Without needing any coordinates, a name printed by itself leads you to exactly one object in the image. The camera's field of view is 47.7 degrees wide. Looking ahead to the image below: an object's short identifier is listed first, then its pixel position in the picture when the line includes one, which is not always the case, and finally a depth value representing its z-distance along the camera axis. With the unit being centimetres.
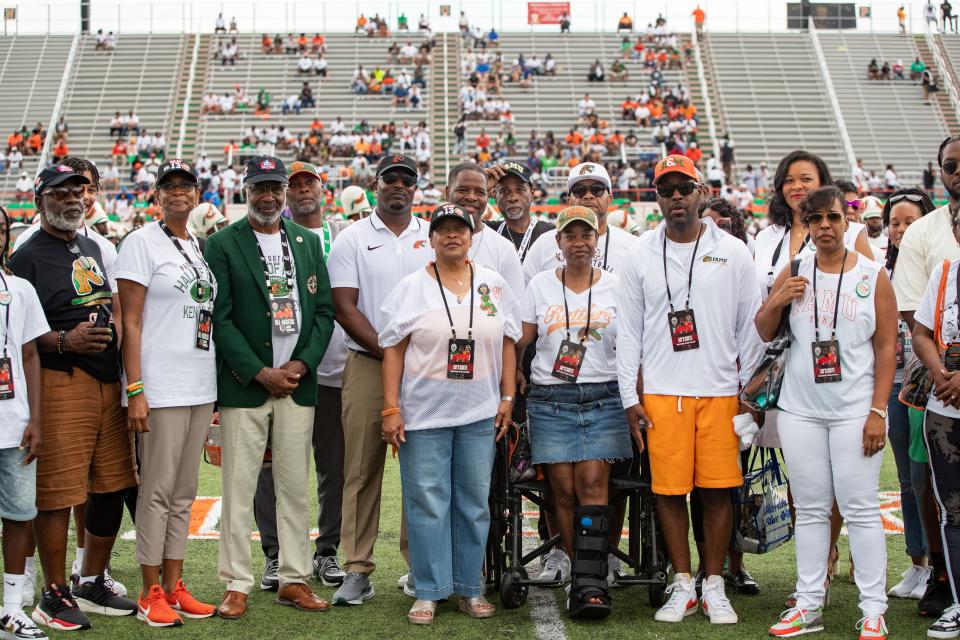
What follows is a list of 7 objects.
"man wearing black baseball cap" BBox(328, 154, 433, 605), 554
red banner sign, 4359
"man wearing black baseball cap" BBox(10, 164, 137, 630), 493
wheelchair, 530
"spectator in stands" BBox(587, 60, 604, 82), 3919
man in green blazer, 520
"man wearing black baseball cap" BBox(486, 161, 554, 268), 646
